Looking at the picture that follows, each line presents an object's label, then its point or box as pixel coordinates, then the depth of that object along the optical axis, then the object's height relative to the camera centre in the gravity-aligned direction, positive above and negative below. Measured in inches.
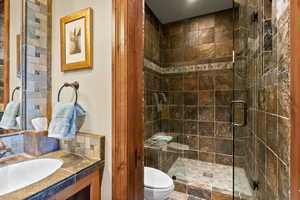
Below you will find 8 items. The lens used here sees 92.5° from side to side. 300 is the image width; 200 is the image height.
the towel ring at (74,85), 36.7 +3.8
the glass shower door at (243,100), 59.7 -0.1
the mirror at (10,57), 37.2 +11.5
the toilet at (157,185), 54.8 -34.2
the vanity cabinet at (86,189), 26.6 -17.8
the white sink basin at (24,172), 29.3 -16.1
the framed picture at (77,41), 34.3 +15.1
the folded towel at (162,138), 91.0 -24.9
